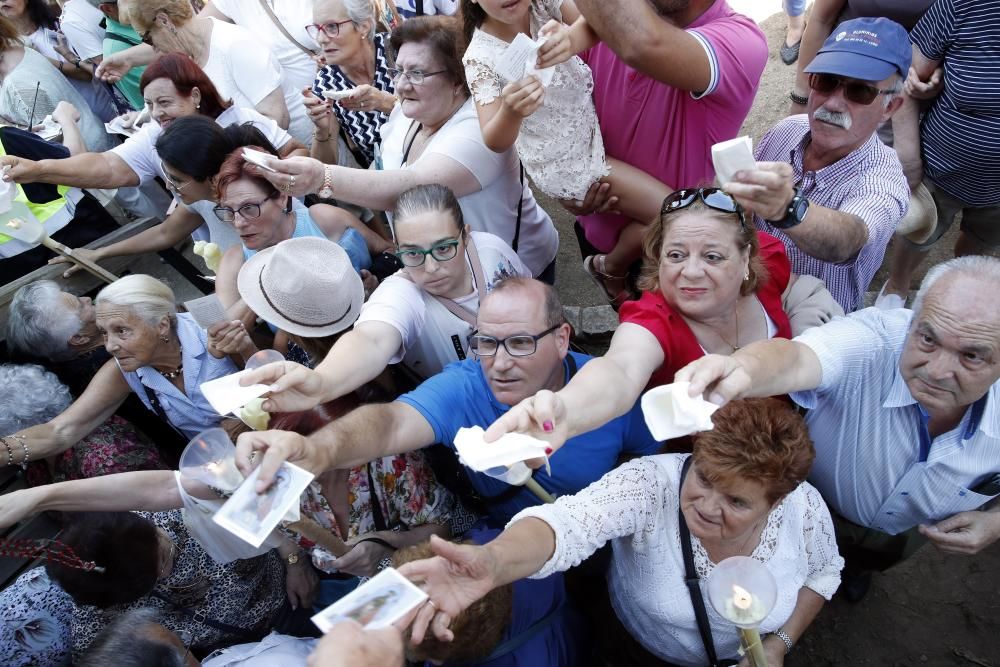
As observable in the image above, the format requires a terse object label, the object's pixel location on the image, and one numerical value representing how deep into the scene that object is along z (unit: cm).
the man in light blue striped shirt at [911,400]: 184
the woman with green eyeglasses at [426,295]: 232
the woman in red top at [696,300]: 203
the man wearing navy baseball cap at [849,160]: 223
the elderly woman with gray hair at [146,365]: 280
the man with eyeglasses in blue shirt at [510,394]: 220
